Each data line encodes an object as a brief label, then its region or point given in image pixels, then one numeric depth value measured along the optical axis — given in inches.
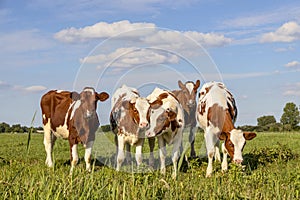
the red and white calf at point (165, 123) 458.6
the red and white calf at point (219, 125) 439.5
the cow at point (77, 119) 484.1
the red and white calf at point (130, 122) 448.5
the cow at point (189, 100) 580.1
